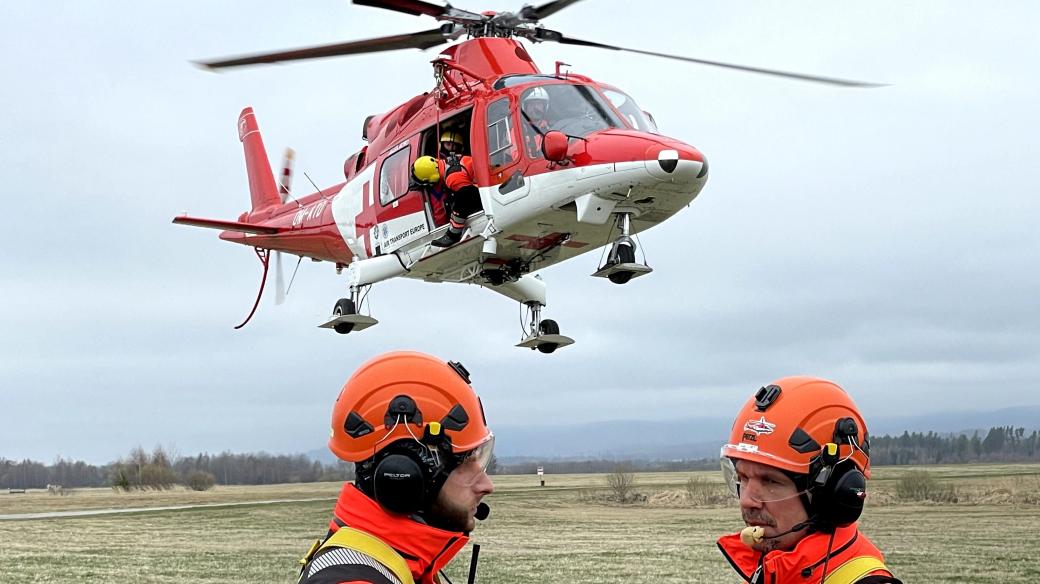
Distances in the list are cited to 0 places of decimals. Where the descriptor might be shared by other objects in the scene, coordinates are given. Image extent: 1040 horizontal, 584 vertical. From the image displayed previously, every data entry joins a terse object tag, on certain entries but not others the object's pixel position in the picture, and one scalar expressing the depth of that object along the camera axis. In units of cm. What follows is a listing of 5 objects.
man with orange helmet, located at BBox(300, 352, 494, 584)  320
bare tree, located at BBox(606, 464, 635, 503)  4262
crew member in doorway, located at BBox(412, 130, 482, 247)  1582
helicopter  1433
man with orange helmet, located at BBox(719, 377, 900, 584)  396
